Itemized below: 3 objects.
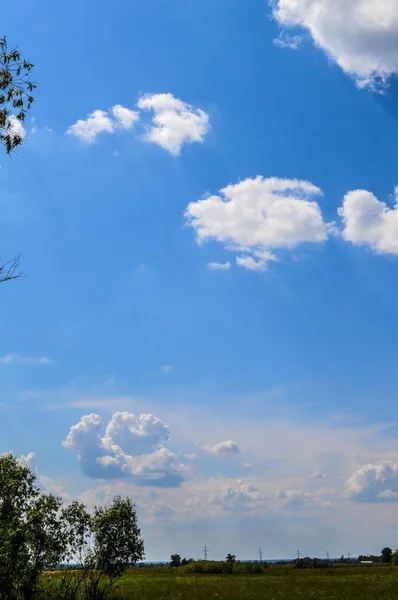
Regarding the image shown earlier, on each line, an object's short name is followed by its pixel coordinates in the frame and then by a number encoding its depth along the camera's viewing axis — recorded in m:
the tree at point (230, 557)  155.70
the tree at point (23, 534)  43.84
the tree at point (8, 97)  19.48
